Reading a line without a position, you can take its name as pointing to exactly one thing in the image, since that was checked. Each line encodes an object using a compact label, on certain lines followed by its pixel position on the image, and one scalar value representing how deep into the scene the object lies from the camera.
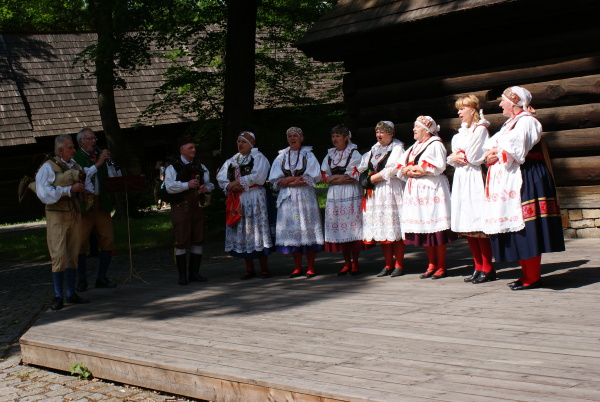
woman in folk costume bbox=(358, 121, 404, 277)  7.84
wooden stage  4.09
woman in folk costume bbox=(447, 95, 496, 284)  6.88
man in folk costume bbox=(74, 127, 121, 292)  8.58
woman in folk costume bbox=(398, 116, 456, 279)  7.43
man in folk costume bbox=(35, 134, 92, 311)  7.55
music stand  8.52
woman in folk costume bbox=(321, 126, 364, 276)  8.20
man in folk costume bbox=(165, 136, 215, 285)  8.55
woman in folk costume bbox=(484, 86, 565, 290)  6.30
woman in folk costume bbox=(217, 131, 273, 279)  8.57
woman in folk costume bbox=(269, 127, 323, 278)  8.39
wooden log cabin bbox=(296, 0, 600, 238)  9.26
